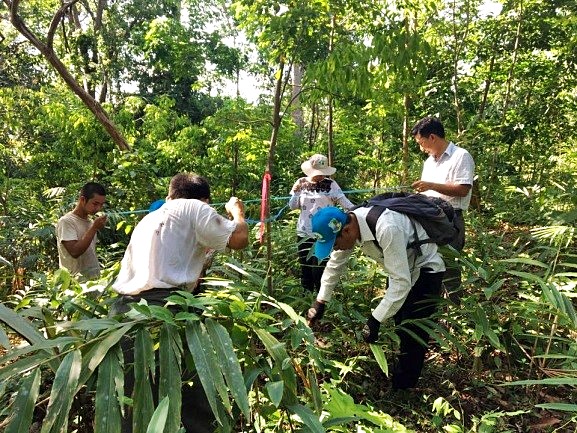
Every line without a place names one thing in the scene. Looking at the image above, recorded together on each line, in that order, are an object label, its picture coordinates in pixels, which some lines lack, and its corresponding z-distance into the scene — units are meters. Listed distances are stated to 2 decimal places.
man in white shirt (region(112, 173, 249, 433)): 2.11
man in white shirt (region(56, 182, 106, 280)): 3.21
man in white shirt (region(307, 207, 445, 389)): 2.29
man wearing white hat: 3.96
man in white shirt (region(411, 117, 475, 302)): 3.02
